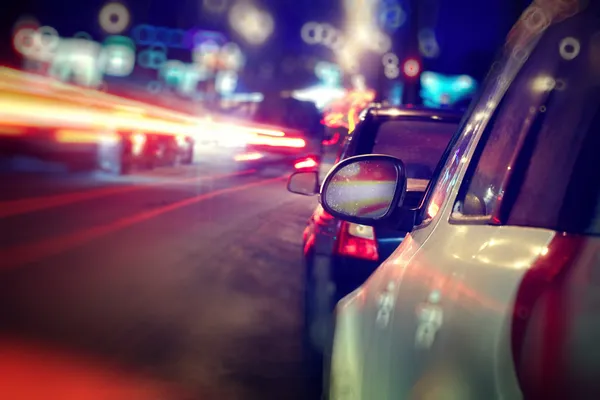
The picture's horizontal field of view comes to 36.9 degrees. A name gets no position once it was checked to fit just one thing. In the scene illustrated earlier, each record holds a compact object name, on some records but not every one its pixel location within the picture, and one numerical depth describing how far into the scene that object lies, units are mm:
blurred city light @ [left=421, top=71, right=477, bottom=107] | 65850
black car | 4930
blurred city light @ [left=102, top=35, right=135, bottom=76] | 64250
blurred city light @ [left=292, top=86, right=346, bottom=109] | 80144
